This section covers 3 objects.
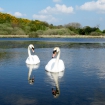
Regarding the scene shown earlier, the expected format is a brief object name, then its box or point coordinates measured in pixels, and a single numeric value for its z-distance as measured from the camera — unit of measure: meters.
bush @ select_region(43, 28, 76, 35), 73.02
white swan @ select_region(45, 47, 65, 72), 9.52
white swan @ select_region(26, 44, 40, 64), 11.78
